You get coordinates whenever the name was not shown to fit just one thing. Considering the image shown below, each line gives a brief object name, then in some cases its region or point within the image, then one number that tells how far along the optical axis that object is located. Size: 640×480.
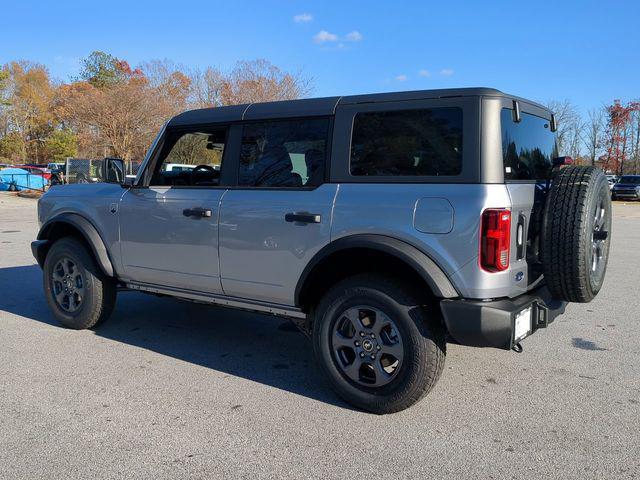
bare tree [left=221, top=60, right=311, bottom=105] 31.83
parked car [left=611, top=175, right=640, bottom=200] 34.06
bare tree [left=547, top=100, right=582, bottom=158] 45.75
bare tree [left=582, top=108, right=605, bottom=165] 52.03
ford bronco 3.25
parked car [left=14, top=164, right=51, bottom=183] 30.28
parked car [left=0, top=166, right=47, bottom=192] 29.39
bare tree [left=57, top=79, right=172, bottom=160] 31.03
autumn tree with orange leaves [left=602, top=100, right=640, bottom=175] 50.72
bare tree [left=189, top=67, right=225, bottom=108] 33.31
